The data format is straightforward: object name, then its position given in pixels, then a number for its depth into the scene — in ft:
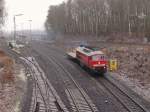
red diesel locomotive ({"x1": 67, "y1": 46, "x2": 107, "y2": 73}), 110.93
